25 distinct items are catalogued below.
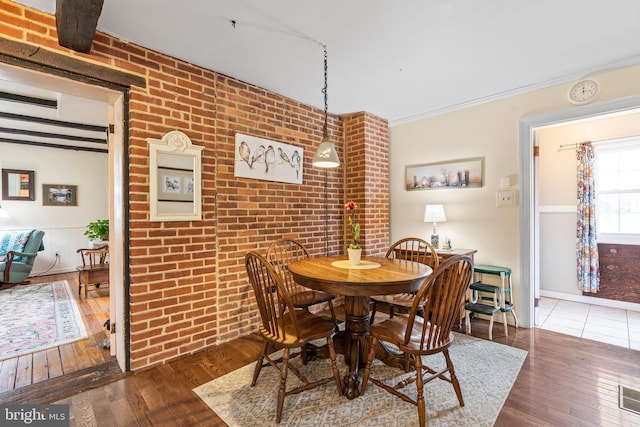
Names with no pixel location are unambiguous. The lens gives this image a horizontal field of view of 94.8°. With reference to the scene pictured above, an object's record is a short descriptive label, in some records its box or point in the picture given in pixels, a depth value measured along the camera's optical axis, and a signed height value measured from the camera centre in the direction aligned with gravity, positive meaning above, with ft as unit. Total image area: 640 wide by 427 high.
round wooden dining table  5.84 -1.44
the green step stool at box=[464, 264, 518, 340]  9.43 -2.95
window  12.29 +1.11
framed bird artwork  9.35 +1.78
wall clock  8.75 +3.64
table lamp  11.17 -0.16
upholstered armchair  14.46 -2.14
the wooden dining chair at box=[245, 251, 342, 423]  5.56 -2.43
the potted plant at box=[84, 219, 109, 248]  14.34 -1.01
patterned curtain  12.49 -0.52
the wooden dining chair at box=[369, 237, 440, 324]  7.79 -2.39
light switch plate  10.20 +0.49
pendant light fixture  7.70 +1.51
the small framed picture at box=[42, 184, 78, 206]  18.61 +1.11
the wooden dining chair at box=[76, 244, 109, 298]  13.28 -2.90
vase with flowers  7.46 -1.05
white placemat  7.30 -1.37
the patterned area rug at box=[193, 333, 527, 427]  5.57 -3.93
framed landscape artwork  11.05 +1.49
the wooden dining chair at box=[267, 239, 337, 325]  8.09 -2.16
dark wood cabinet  11.91 -2.50
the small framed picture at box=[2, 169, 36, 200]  17.31 +1.63
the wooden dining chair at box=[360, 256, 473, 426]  5.24 -2.07
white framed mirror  7.41 +0.88
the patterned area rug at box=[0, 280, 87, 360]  8.68 -3.88
